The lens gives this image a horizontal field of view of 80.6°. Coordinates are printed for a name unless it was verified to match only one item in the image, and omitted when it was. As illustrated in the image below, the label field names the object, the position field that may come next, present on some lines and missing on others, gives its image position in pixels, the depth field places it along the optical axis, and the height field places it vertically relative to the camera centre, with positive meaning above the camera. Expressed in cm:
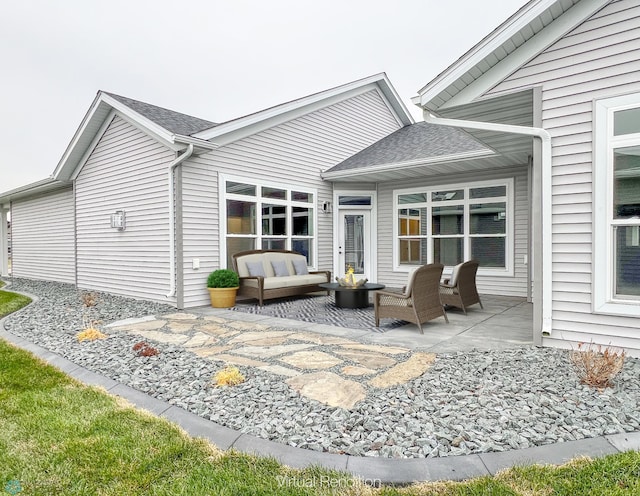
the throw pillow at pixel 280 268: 811 -60
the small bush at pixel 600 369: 290 -102
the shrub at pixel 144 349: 397 -118
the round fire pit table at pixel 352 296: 662 -101
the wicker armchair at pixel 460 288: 612 -81
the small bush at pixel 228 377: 312 -115
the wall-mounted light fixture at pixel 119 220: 823 +47
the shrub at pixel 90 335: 466 -117
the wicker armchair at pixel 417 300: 500 -85
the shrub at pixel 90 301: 703 -117
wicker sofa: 732 -74
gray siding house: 377 +106
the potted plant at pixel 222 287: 705 -88
